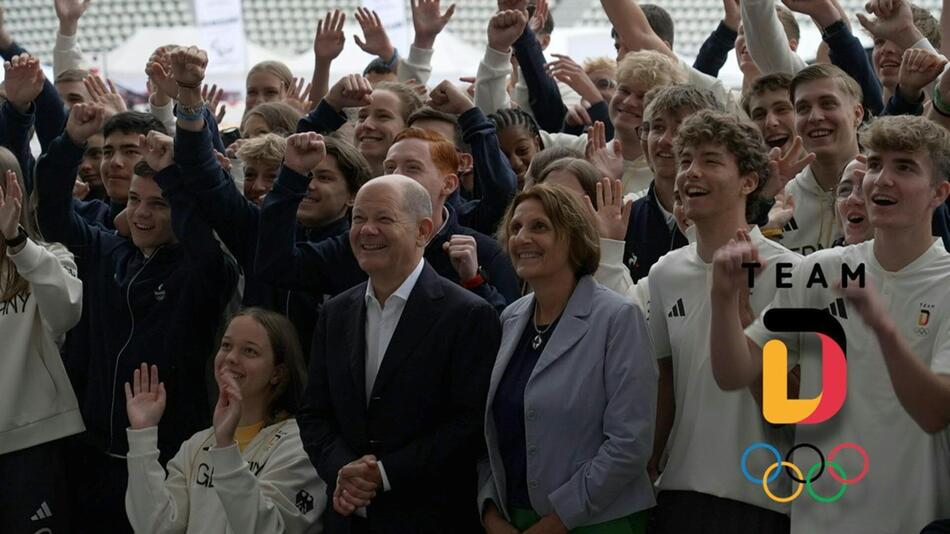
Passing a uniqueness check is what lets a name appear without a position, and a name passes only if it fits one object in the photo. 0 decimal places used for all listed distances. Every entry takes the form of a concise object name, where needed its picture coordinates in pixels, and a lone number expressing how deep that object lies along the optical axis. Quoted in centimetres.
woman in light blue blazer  333
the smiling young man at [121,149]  519
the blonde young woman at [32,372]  446
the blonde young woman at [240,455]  384
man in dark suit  358
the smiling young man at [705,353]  329
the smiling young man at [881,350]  296
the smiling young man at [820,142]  405
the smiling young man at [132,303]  449
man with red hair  402
